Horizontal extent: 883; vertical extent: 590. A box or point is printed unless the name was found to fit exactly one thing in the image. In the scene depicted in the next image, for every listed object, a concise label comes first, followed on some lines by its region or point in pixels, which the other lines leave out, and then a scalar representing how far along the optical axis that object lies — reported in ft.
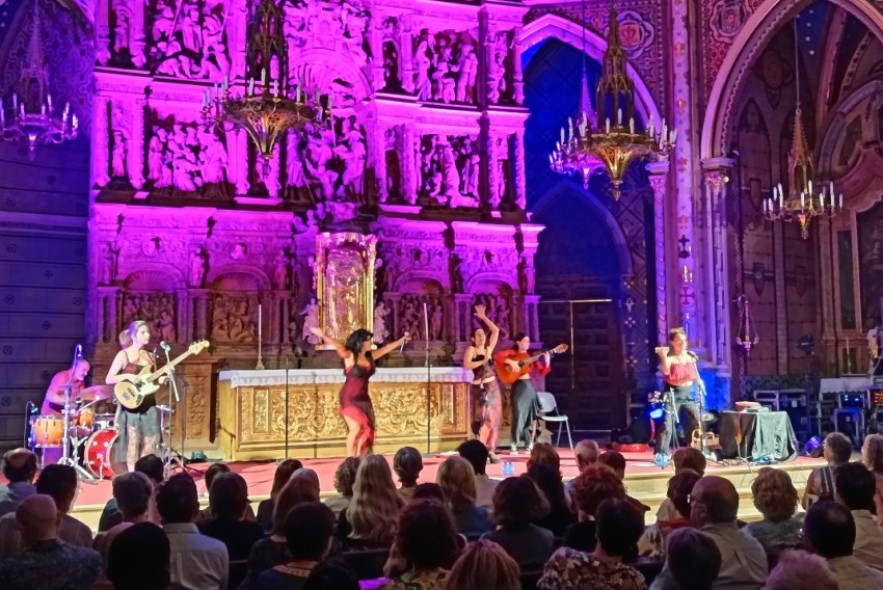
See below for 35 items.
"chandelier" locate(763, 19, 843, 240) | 41.83
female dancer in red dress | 32.30
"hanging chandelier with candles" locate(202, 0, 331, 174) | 29.84
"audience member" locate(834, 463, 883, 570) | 14.38
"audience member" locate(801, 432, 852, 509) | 19.53
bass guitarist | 29.50
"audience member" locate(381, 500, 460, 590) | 10.51
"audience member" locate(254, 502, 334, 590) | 11.21
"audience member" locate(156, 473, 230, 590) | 12.74
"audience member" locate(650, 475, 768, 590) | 12.70
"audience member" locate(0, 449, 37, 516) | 16.87
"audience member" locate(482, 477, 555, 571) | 13.79
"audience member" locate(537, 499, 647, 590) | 10.90
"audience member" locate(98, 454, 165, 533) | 17.10
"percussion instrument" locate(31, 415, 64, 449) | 31.94
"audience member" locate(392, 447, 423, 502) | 18.20
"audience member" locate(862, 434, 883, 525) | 18.69
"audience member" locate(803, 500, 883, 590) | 11.37
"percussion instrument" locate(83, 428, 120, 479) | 31.19
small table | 36.35
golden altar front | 38.01
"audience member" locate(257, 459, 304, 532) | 17.90
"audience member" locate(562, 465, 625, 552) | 14.33
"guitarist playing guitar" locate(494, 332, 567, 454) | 39.34
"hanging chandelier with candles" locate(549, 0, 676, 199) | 32.99
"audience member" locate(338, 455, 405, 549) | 15.20
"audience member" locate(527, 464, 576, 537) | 17.06
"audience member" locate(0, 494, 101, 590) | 11.41
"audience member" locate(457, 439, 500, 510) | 19.31
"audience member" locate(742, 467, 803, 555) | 14.88
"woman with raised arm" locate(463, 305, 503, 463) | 38.45
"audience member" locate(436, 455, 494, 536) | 16.34
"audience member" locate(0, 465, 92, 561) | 14.70
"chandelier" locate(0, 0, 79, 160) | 36.35
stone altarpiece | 40.04
